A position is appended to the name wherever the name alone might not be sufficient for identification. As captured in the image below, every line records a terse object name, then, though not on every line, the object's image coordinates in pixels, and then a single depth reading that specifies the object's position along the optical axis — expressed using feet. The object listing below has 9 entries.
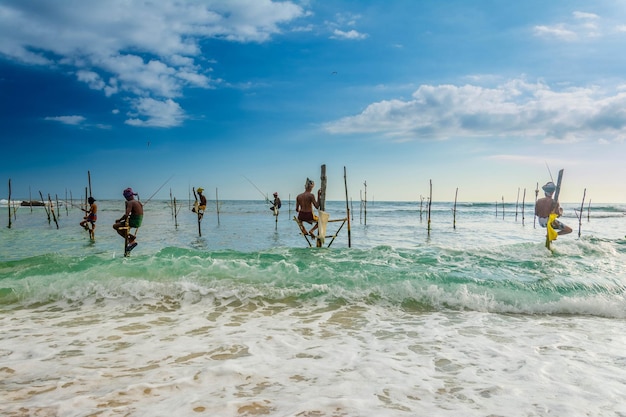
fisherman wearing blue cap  43.50
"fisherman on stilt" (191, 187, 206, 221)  71.97
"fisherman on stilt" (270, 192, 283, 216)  89.08
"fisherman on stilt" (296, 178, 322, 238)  46.39
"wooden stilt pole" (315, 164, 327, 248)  47.62
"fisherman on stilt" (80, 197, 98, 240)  62.83
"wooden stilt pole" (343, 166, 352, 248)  50.75
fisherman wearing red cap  41.68
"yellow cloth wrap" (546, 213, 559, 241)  43.32
